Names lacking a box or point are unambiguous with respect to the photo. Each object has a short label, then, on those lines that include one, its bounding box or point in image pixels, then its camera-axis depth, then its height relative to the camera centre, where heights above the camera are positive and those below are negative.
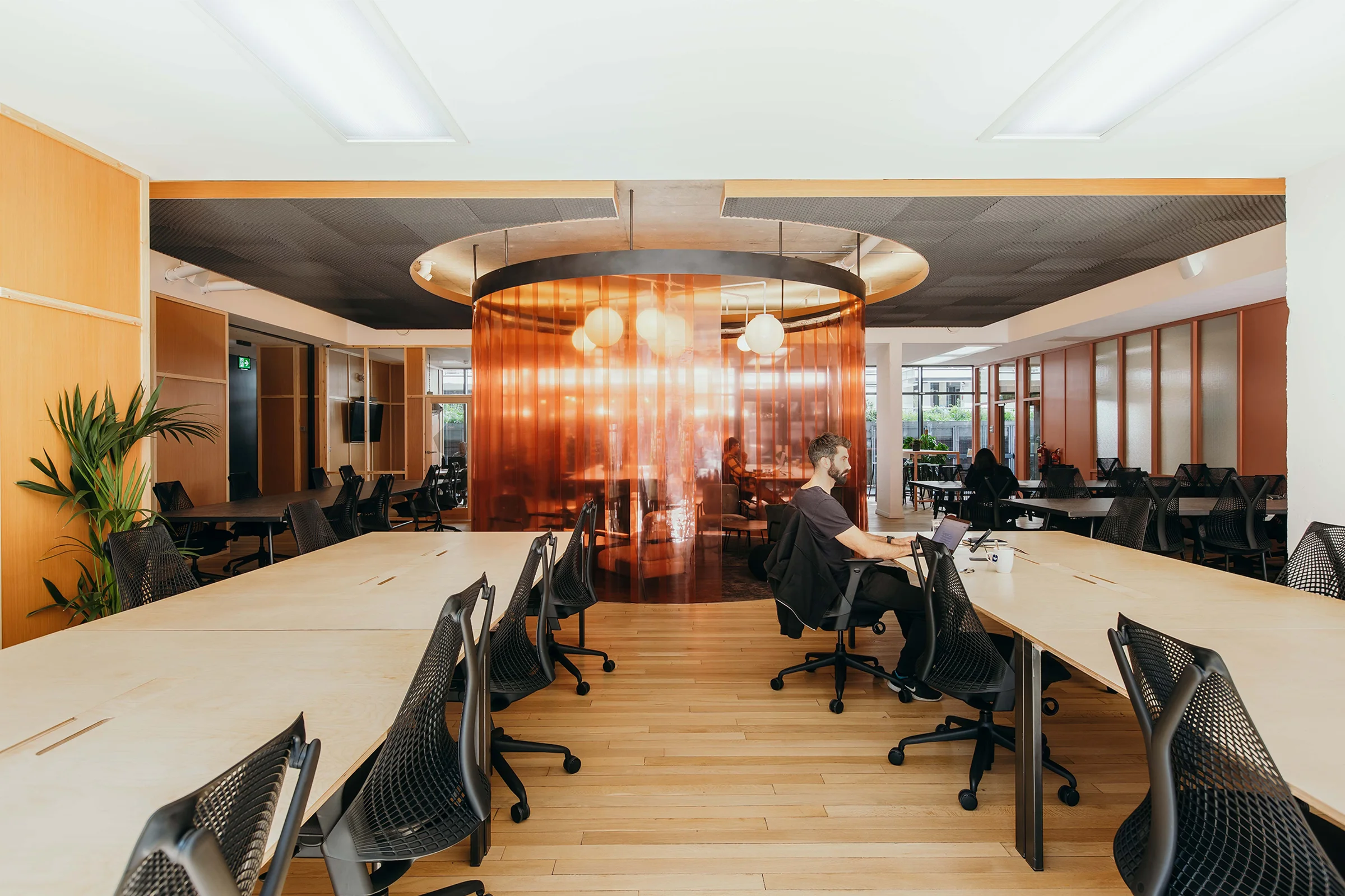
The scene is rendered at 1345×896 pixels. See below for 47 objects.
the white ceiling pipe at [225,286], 8.08 +1.92
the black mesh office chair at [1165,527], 5.82 -0.77
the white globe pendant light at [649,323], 5.70 +1.01
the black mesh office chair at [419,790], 1.53 -0.86
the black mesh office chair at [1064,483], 7.80 -0.52
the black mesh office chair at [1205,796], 1.24 -0.70
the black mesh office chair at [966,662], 2.52 -0.86
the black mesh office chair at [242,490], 7.28 -0.51
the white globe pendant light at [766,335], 6.00 +0.96
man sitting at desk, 3.50 -0.55
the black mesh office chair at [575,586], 3.67 -0.82
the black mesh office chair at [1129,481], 7.05 -0.45
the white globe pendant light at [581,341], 5.91 +0.90
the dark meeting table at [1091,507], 5.88 -0.61
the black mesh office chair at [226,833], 0.74 -0.49
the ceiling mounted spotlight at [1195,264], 7.54 +1.99
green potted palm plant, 3.89 -0.24
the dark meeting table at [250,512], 5.70 -0.60
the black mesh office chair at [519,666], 2.52 -0.89
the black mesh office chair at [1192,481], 7.91 -0.48
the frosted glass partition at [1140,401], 10.46 +0.64
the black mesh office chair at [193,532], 6.21 -0.84
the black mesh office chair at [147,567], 2.81 -0.54
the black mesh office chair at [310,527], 4.22 -0.54
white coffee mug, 3.11 -0.54
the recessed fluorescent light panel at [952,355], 12.90 +1.79
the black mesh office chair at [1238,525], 5.64 -0.73
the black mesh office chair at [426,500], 9.02 -0.77
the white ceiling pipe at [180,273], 7.46 +1.93
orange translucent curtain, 5.77 +0.18
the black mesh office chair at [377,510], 7.53 -0.77
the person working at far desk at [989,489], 7.83 -0.57
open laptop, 3.28 -0.46
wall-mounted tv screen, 12.08 +0.40
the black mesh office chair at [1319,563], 2.79 -0.53
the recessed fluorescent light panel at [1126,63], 2.79 +1.78
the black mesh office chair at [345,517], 6.51 -0.71
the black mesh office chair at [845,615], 3.51 -0.91
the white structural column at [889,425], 11.80 +0.31
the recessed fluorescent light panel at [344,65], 2.79 +1.79
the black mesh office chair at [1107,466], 10.35 -0.40
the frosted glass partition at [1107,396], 11.34 +0.77
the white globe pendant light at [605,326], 5.72 +1.00
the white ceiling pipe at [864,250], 7.17 +2.16
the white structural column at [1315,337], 4.39 +0.69
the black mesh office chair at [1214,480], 7.86 -0.48
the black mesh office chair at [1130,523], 4.40 -0.55
